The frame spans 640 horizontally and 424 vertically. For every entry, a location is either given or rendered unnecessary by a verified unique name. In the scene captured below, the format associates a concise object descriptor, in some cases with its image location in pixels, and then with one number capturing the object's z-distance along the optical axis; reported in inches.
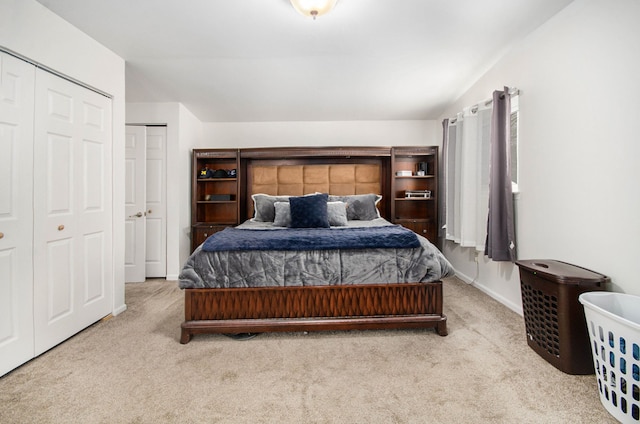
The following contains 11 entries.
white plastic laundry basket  46.8
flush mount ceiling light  68.1
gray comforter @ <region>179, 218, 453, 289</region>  82.9
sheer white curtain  111.9
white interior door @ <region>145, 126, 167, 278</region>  143.5
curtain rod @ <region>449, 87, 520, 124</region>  96.5
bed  81.6
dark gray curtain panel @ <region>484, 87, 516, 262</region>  96.7
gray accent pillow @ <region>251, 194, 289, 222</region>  145.3
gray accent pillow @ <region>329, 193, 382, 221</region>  151.0
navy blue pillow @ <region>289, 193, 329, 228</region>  123.2
